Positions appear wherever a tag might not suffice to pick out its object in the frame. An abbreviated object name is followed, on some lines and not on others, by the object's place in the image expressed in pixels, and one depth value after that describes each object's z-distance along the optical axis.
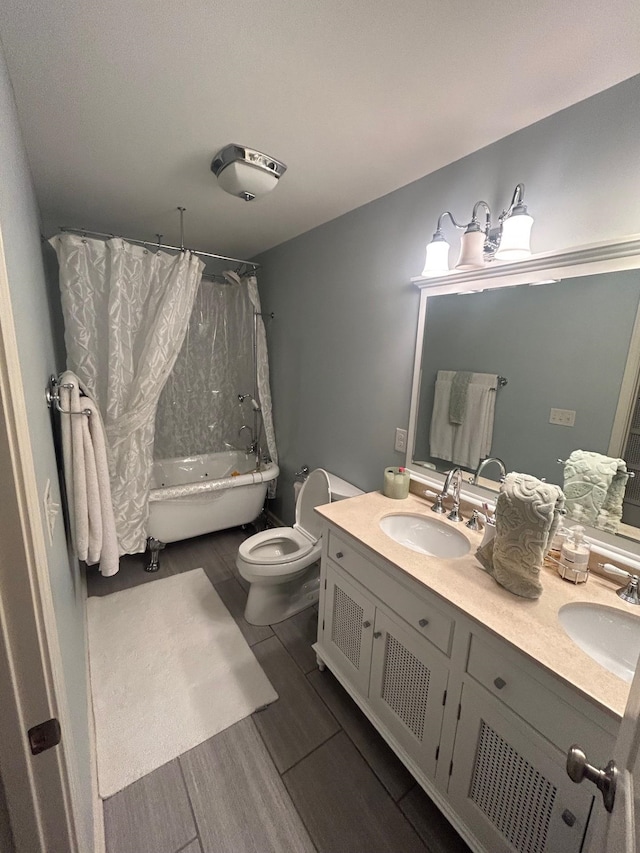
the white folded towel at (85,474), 1.53
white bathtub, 2.43
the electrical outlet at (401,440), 1.85
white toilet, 1.94
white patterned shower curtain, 1.98
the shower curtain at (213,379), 3.03
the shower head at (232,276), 2.79
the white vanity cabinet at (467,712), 0.81
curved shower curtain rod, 2.00
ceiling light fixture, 1.45
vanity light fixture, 1.22
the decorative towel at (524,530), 1.03
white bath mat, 1.38
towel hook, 1.40
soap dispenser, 1.10
